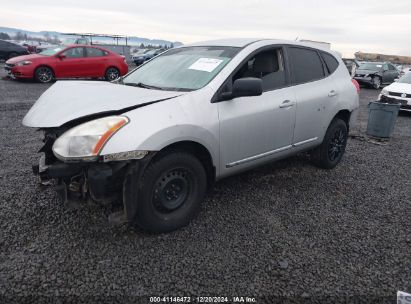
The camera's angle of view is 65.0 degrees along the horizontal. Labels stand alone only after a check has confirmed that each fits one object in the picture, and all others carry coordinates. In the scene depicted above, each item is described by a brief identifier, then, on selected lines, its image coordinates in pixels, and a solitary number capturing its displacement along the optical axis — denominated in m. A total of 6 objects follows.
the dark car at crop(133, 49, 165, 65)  26.14
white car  9.49
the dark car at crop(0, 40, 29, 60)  19.31
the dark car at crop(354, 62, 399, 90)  16.92
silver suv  2.40
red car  11.89
